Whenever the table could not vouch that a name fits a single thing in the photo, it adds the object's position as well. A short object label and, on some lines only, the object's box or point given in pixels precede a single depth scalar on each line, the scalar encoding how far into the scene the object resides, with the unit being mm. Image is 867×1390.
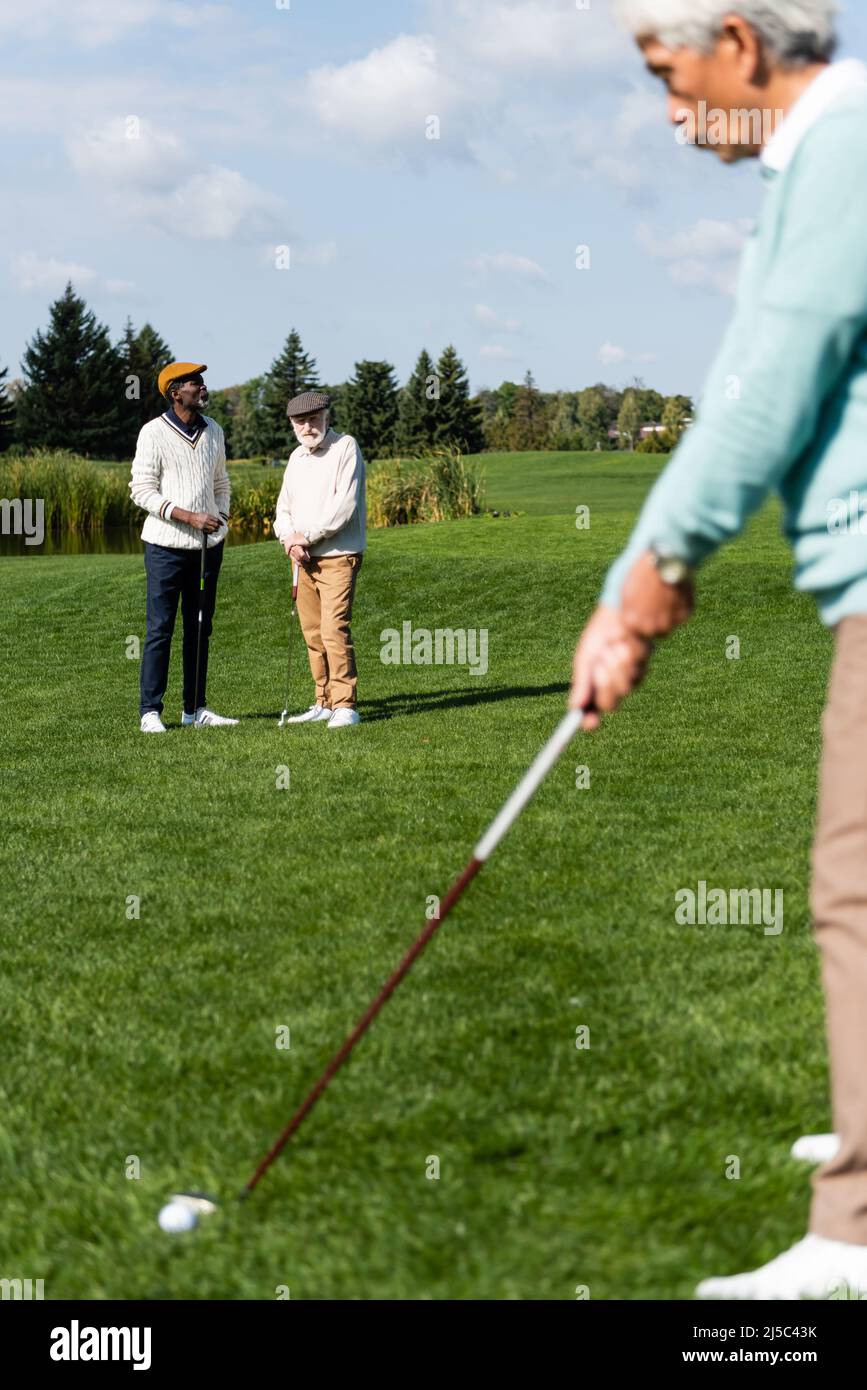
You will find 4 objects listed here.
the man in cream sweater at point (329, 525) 9711
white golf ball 2869
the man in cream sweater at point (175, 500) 9469
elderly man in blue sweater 2188
